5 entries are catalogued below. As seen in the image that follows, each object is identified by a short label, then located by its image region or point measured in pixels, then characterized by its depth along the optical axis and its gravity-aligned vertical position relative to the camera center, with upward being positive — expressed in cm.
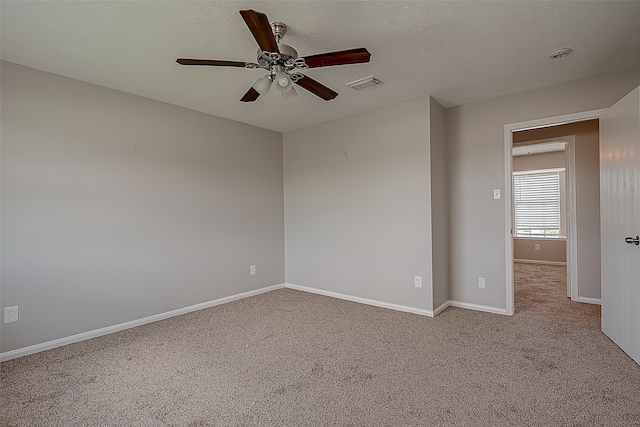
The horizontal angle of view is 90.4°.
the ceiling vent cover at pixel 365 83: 295 +124
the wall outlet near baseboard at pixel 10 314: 255 -78
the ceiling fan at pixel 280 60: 175 +97
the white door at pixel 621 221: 233 -9
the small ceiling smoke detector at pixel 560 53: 248 +125
